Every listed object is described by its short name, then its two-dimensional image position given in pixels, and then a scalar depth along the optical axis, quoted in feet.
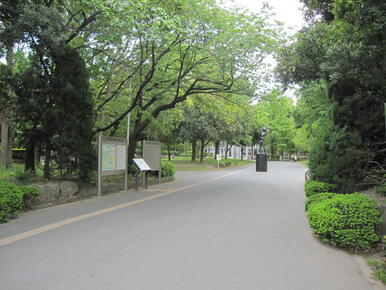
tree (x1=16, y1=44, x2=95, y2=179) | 31.71
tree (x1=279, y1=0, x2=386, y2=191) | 21.71
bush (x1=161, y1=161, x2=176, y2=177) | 55.72
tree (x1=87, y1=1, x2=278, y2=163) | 30.42
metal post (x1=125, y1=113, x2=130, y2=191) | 40.85
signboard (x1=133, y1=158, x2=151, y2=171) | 40.40
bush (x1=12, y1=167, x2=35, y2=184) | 29.96
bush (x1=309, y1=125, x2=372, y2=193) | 25.53
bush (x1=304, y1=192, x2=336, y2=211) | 22.02
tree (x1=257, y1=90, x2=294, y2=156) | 187.01
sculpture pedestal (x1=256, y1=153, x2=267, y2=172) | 85.67
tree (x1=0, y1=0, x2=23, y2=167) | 25.99
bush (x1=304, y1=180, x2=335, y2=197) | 26.99
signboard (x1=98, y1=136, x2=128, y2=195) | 35.42
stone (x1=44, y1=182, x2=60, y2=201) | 29.53
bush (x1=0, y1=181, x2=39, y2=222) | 22.07
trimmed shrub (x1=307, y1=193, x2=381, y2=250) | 16.16
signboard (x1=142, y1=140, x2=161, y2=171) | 45.68
